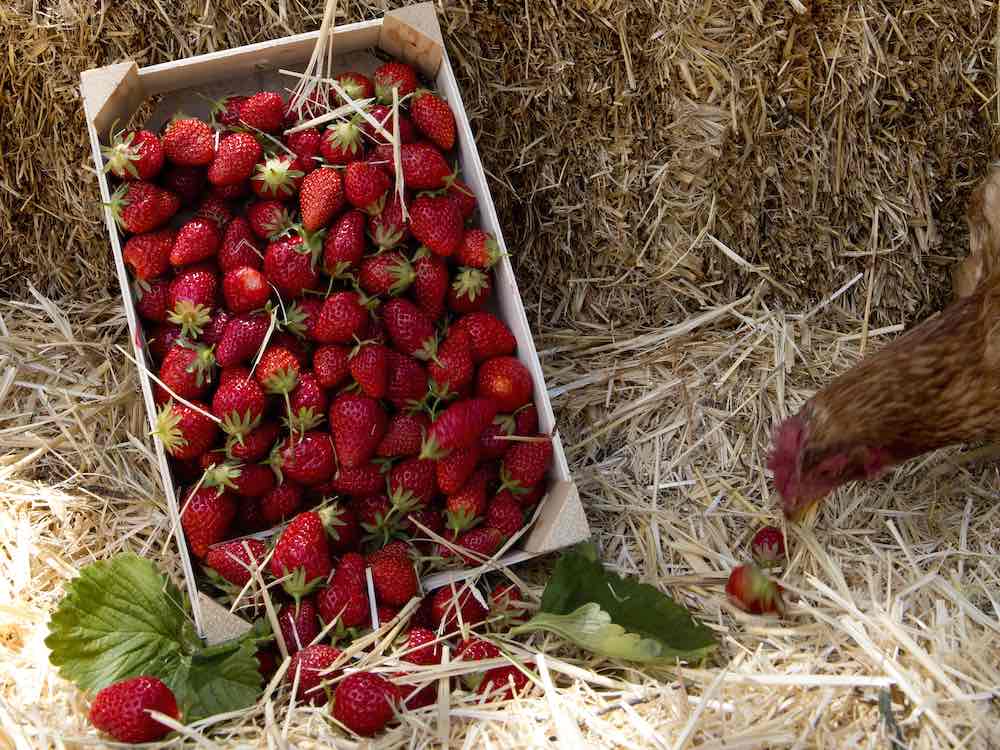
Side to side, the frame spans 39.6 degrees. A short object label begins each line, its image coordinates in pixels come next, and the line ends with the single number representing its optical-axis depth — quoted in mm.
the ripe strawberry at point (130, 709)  777
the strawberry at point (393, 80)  886
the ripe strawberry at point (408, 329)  859
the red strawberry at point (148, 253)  860
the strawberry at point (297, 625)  843
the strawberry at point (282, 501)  862
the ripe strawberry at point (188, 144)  865
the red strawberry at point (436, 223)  863
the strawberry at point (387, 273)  859
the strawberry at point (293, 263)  850
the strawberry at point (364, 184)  850
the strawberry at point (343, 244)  853
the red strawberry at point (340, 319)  845
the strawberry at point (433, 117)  885
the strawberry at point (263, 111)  876
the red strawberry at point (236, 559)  842
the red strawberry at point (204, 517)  844
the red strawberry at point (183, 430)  835
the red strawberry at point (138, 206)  855
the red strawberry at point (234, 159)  862
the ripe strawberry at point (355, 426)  841
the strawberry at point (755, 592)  858
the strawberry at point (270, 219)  864
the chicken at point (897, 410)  847
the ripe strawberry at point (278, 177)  859
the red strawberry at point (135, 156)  849
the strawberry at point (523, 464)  878
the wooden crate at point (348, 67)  866
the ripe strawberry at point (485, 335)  882
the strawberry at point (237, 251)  865
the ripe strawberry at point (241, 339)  843
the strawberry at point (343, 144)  859
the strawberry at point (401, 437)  857
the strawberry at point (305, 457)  849
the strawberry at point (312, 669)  823
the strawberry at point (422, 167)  866
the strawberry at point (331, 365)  850
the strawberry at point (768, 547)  896
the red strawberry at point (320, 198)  852
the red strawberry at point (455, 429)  846
